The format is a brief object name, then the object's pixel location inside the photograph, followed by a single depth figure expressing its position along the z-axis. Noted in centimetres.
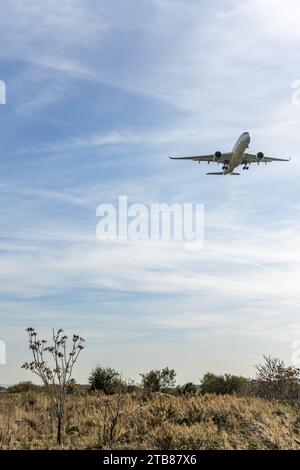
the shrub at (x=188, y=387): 4100
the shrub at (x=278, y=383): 3872
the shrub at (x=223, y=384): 4826
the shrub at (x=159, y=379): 4081
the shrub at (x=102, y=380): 3781
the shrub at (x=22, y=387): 4519
